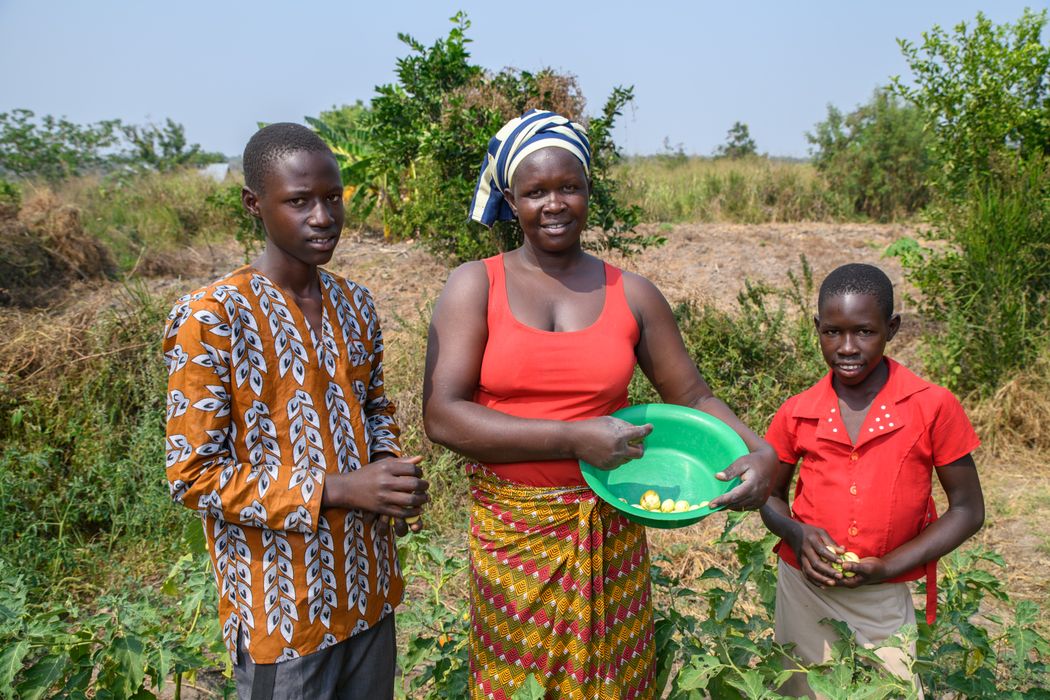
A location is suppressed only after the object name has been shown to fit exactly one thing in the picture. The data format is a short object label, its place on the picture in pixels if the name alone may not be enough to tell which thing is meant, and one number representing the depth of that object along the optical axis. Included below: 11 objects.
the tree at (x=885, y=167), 11.66
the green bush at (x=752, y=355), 4.83
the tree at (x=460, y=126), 4.60
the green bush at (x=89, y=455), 3.52
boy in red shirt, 1.71
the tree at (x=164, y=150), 18.52
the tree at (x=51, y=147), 17.27
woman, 1.64
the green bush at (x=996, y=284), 4.70
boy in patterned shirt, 1.33
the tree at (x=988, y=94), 4.88
